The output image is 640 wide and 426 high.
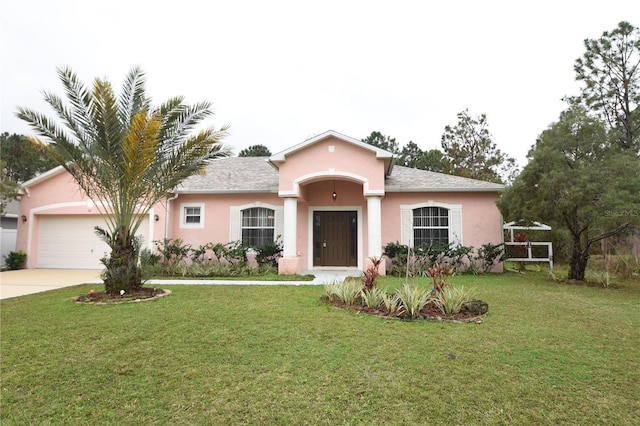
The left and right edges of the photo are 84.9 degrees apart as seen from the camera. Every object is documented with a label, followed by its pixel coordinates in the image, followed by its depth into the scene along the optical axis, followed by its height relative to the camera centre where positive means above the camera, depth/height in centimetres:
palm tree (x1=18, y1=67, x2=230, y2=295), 812 +232
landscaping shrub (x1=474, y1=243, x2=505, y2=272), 1286 -63
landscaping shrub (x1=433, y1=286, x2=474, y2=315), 652 -117
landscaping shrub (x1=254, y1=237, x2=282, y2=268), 1307 -57
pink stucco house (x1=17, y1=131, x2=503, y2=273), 1277 +114
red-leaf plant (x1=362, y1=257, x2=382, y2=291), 731 -85
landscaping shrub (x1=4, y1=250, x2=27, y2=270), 1456 -87
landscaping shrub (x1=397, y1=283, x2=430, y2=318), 636 -114
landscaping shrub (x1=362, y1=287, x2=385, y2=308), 695 -119
